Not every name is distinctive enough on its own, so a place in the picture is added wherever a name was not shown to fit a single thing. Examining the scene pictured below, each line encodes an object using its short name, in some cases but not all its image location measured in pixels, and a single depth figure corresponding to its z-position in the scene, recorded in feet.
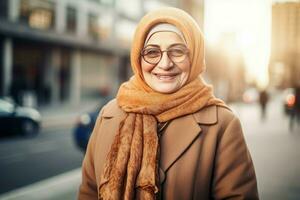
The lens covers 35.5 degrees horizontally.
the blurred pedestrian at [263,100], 69.66
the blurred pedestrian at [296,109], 52.13
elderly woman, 7.14
